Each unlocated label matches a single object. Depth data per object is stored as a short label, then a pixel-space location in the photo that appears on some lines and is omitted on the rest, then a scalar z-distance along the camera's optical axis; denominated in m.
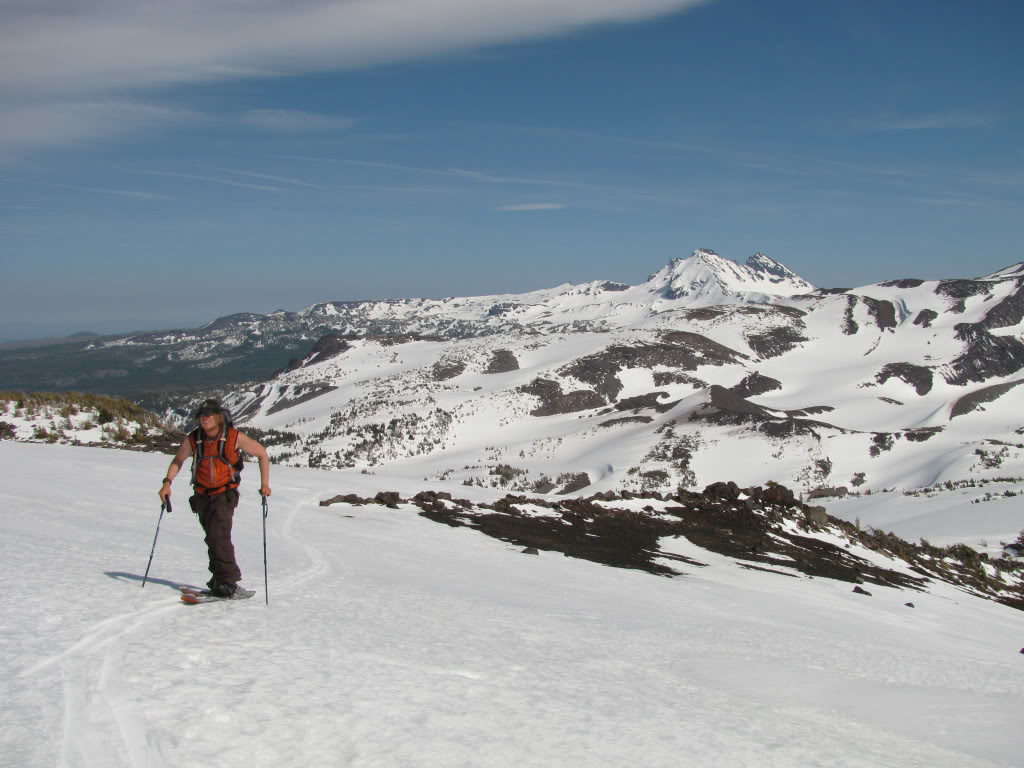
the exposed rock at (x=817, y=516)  34.56
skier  8.89
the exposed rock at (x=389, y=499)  25.36
